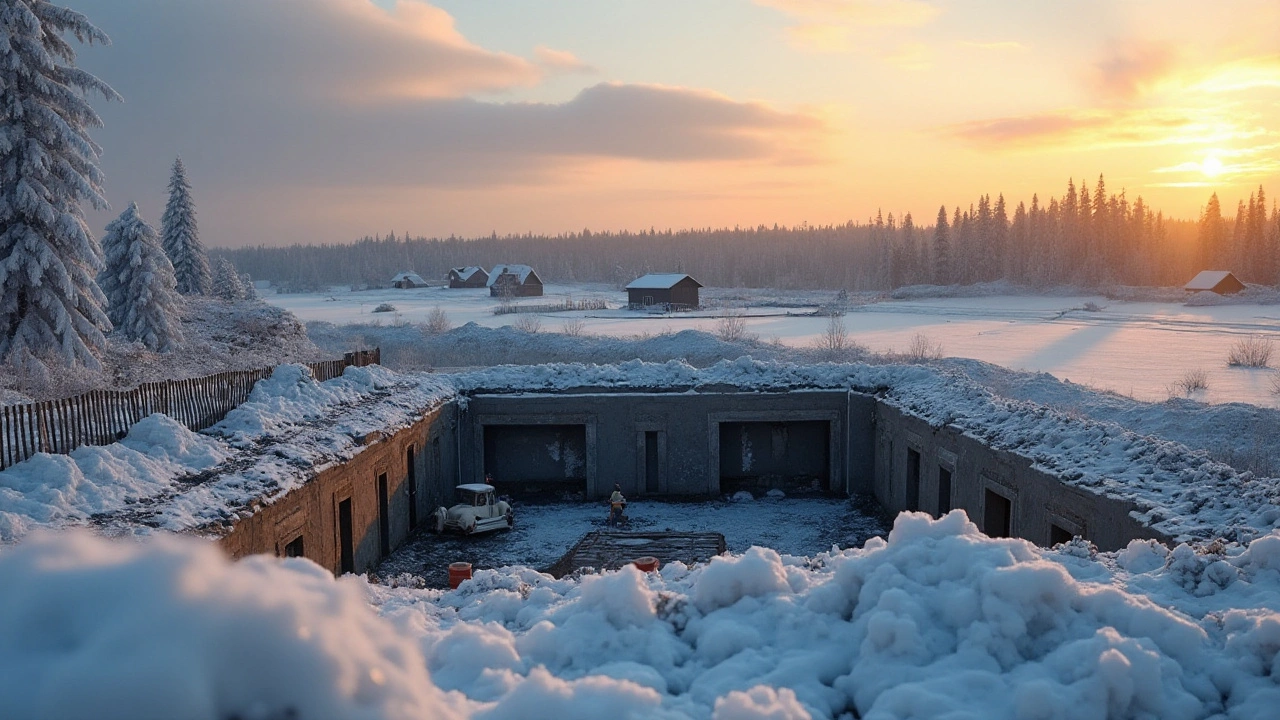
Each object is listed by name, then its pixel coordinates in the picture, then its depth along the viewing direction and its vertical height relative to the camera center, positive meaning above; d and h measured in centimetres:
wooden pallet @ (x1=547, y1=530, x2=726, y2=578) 1822 -633
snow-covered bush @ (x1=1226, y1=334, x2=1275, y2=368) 3822 -429
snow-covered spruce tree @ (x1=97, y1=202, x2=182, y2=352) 3828 -3
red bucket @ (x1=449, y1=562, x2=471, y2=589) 1229 -443
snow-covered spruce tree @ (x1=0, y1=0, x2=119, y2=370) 2450 +300
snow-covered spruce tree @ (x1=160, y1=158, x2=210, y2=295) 5769 +321
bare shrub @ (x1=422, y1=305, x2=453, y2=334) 5797 -331
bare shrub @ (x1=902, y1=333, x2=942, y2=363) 3994 -421
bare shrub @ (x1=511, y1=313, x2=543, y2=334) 5544 -335
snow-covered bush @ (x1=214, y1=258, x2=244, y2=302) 6738 +11
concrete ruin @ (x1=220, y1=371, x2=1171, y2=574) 2362 -527
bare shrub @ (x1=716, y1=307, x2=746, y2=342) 5025 -355
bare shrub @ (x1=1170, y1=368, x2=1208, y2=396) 3173 -464
